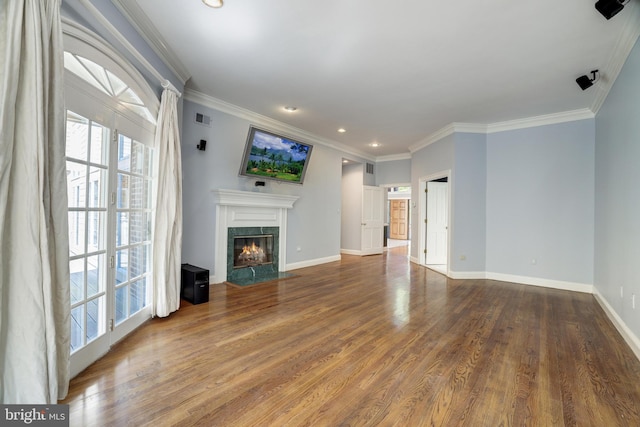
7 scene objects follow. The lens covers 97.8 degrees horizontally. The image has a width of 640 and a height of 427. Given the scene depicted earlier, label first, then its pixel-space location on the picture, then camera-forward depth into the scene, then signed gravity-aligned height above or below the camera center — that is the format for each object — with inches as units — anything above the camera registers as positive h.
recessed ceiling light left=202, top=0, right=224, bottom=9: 92.2 +69.9
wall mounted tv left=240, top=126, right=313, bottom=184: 192.7 +42.1
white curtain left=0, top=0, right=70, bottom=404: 51.9 +0.9
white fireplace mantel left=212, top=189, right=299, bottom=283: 183.2 -0.8
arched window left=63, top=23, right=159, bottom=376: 78.2 +7.2
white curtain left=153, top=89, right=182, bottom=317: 118.6 +0.7
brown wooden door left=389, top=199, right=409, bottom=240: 526.0 -7.6
